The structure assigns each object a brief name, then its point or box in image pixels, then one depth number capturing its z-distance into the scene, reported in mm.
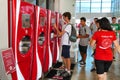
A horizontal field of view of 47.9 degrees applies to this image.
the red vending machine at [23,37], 1794
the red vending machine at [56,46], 3457
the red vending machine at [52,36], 3017
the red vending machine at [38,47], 2360
